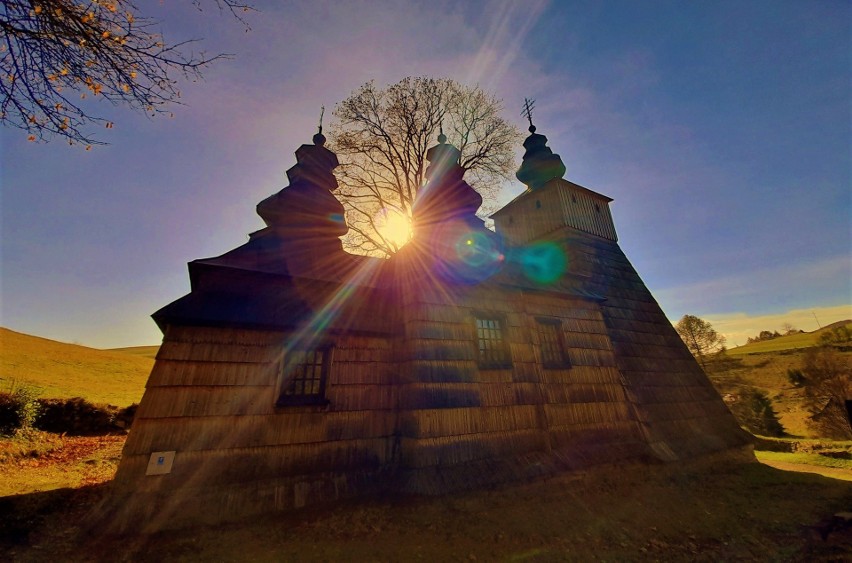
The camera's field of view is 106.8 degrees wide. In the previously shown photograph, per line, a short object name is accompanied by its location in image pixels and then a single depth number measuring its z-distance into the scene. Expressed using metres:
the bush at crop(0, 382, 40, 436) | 10.84
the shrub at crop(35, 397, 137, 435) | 12.73
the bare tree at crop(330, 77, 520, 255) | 16.45
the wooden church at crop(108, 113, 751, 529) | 5.91
